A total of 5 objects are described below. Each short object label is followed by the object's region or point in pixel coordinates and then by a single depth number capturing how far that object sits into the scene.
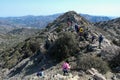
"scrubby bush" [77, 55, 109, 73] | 6.44
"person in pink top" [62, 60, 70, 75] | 6.23
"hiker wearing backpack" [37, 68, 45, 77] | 6.74
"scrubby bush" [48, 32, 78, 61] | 7.75
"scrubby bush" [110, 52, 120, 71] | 6.88
